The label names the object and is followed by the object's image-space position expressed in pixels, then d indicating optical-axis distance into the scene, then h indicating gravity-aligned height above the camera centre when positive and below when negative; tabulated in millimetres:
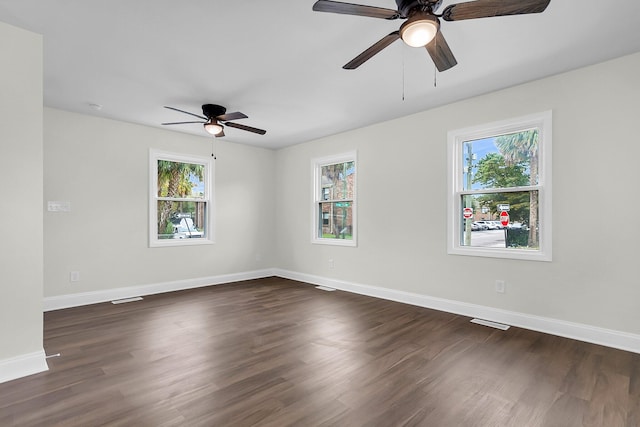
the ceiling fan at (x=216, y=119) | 3992 +1182
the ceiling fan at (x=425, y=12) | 1739 +1140
